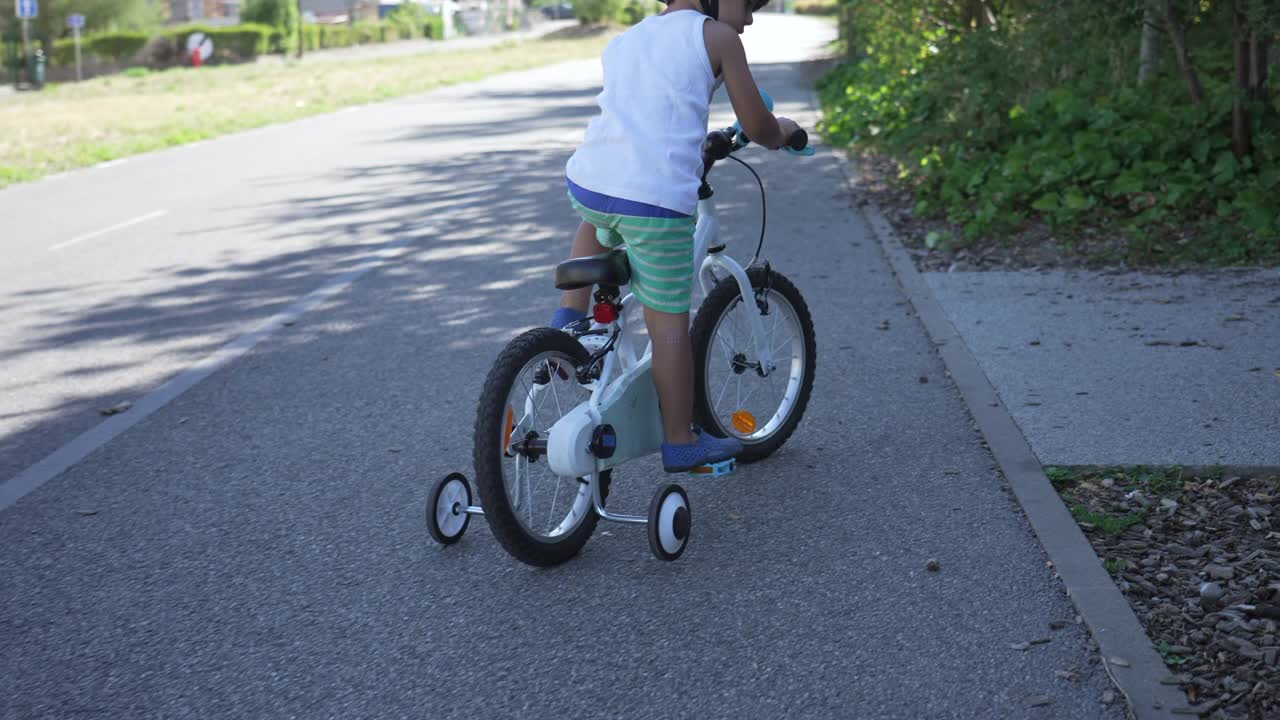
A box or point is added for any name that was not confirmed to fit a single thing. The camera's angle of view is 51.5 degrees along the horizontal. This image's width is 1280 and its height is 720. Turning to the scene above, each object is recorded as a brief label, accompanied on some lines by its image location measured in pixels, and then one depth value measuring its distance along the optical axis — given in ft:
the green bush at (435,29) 266.36
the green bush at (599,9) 252.42
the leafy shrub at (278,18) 200.85
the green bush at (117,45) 205.57
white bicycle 12.98
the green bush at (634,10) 252.42
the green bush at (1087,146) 29.37
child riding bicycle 13.25
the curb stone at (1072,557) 10.65
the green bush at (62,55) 205.57
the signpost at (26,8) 115.71
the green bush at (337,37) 223.92
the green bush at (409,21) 261.24
